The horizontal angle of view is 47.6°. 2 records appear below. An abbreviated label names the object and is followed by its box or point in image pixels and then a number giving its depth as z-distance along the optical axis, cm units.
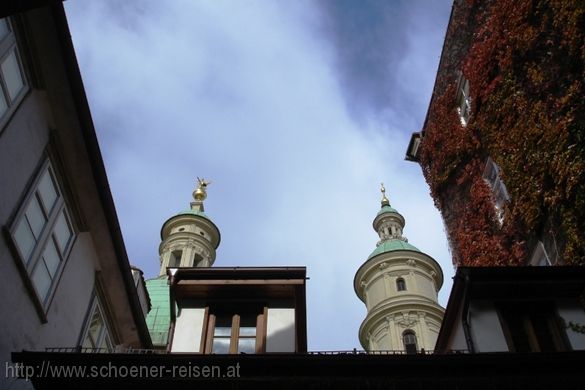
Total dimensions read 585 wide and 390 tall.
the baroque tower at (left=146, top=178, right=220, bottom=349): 5228
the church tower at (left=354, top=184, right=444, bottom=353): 4562
